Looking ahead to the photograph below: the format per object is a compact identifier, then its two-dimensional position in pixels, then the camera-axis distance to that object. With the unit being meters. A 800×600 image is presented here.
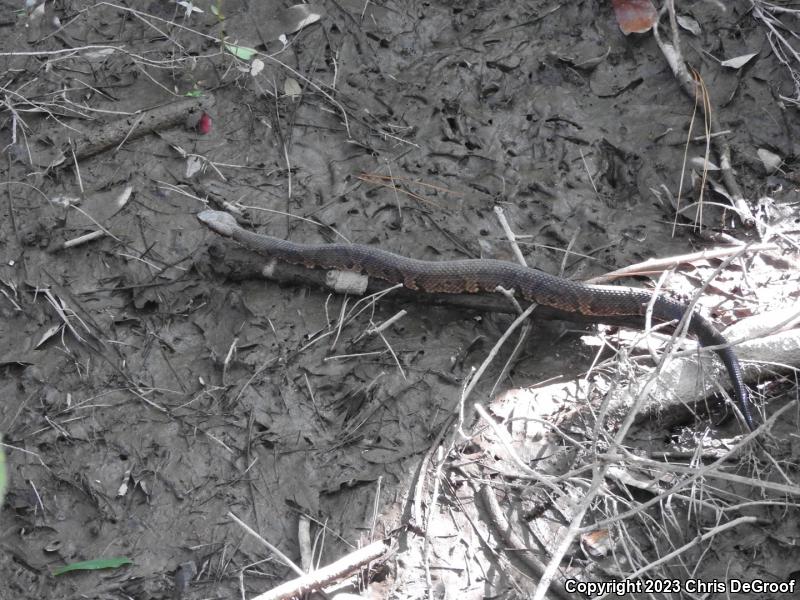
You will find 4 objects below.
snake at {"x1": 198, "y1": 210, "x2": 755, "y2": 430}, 4.03
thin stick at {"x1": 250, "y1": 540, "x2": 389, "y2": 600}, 3.08
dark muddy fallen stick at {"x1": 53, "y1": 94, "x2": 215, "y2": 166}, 4.93
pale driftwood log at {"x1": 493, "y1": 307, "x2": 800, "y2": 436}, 3.72
